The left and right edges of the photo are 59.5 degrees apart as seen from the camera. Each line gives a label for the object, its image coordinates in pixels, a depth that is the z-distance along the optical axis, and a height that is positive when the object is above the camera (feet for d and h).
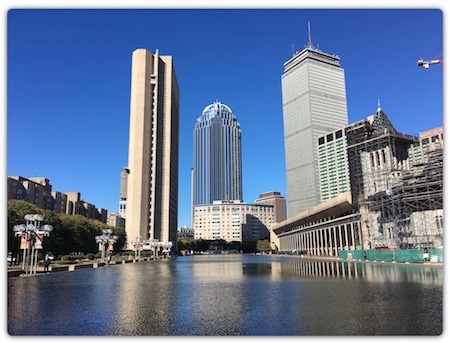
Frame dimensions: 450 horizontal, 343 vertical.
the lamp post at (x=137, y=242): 208.74 -8.53
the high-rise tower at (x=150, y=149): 345.92 +71.33
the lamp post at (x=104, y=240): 142.20 -4.73
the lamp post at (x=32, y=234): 81.89 -0.87
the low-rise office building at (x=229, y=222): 603.26 +1.96
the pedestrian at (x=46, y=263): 91.78 -7.83
